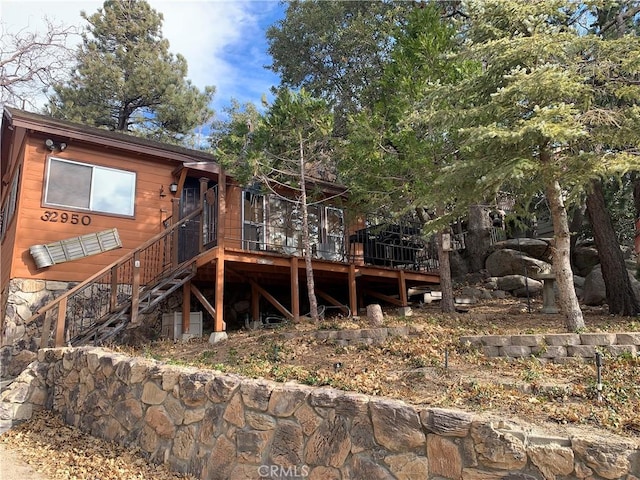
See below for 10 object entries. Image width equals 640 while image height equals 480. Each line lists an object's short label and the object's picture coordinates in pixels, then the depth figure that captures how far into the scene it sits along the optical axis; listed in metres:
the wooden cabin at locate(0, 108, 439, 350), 8.60
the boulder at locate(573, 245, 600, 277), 14.54
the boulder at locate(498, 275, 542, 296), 12.60
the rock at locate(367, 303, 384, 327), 7.61
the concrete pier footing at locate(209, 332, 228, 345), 7.93
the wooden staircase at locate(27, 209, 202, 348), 7.38
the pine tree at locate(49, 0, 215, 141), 19.86
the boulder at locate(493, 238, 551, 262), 15.38
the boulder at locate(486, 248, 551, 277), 13.95
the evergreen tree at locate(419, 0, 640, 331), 5.13
